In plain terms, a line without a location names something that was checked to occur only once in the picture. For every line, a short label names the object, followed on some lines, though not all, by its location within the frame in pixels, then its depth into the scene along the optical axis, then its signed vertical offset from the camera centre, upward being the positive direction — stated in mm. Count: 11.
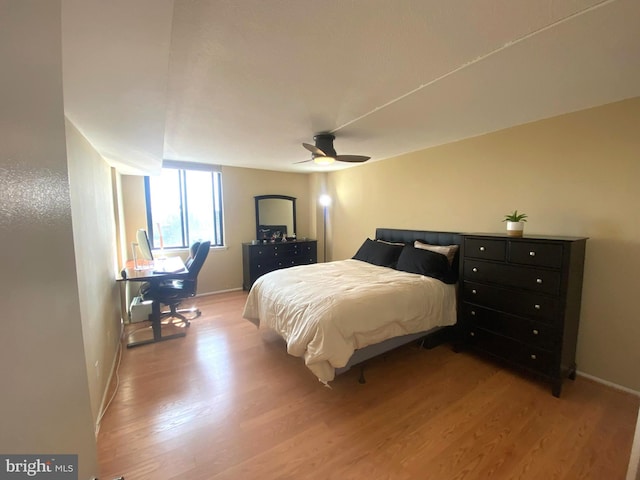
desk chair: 3068 -865
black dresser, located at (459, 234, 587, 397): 2045 -724
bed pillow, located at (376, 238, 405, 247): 3691 -386
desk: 2820 -647
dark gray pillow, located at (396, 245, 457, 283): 2807 -538
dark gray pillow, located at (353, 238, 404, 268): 3492 -515
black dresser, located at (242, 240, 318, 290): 4719 -756
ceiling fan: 2756 +691
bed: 1997 -769
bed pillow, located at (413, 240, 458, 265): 3012 -391
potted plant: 2352 -89
